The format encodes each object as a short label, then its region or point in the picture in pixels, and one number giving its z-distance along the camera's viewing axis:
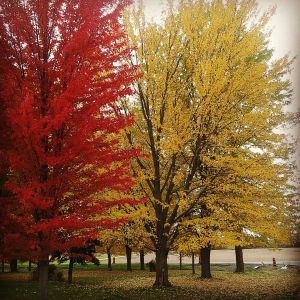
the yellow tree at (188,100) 8.77
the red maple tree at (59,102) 5.65
